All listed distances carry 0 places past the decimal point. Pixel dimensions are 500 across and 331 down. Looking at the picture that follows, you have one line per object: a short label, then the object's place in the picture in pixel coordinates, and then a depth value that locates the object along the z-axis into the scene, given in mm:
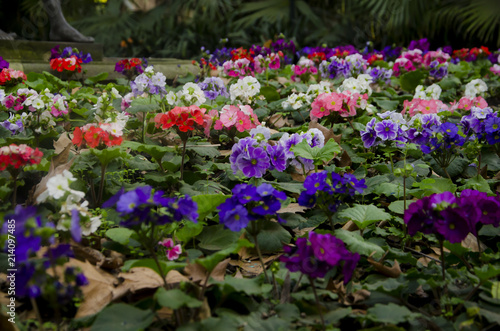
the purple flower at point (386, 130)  2080
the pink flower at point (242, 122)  2346
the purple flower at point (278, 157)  1871
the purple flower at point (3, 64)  3080
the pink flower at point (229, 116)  2347
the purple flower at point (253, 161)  1762
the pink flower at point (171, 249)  1453
